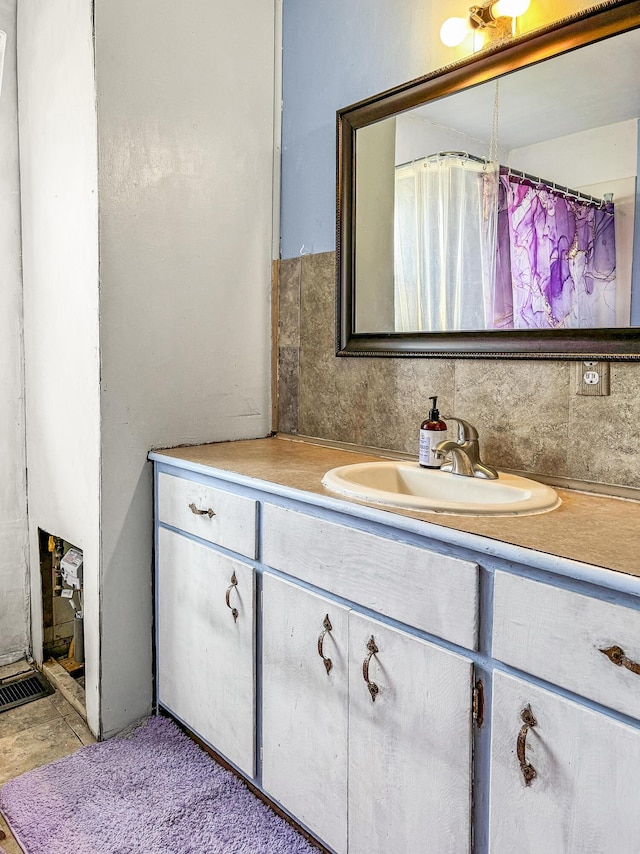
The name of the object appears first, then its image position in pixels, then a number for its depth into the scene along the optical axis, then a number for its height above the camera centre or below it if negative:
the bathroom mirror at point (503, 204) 1.39 +0.43
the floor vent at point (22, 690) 2.13 -1.07
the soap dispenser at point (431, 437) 1.65 -0.16
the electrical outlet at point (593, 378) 1.43 -0.01
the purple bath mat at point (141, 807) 1.51 -1.08
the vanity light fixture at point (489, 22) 1.54 +0.87
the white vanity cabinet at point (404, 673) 0.94 -0.55
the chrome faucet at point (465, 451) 1.55 -0.18
